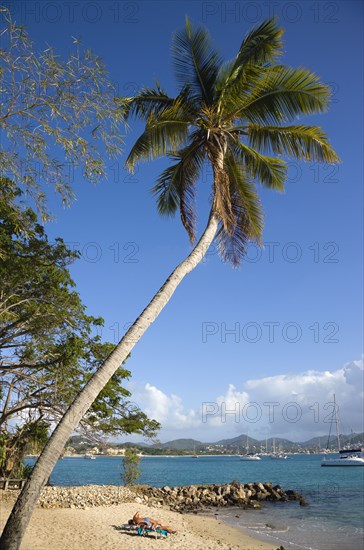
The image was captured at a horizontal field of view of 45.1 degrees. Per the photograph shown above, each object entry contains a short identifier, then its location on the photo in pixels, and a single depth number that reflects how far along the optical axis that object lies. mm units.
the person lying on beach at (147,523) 15336
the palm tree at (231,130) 10109
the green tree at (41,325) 15008
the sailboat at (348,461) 78000
